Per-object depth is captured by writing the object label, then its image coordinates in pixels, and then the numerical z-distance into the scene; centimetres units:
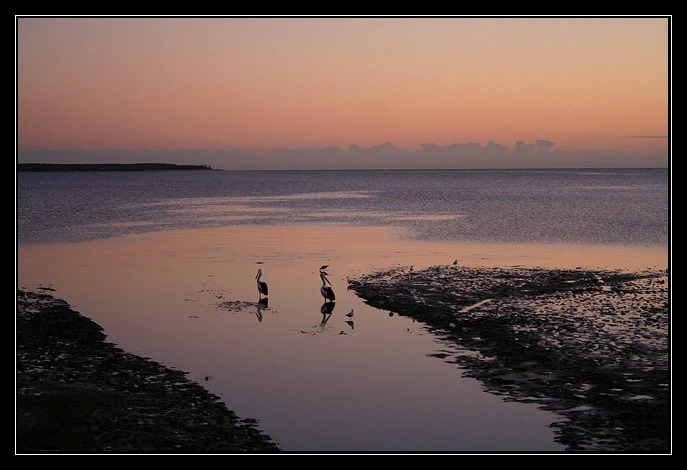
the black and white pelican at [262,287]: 2252
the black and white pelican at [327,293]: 2172
